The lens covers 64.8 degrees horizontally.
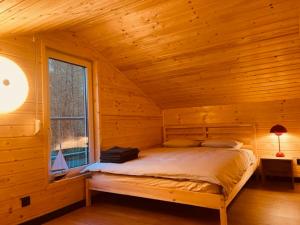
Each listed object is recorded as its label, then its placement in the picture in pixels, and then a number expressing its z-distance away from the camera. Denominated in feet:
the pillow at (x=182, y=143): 13.96
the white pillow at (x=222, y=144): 12.59
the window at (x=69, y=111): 9.62
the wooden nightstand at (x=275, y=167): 12.33
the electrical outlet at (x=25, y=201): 7.93
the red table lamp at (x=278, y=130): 11.90
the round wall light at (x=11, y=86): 7.04
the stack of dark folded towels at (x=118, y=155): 9.94
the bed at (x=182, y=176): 7.38
